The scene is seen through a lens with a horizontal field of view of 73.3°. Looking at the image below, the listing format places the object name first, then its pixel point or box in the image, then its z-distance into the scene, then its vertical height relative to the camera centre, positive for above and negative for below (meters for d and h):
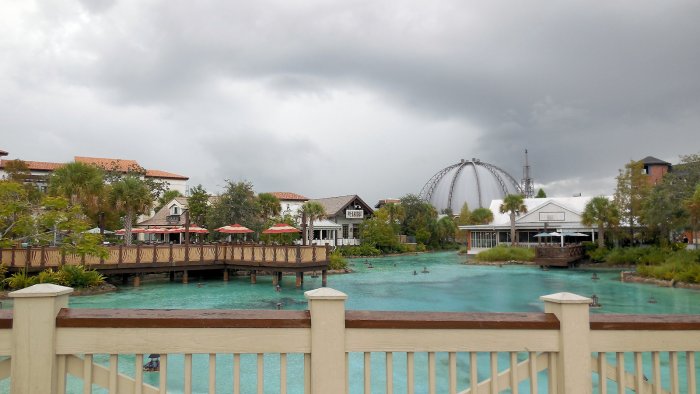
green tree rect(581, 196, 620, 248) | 34.47 +0.88
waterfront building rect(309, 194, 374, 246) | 50.28 +1.38
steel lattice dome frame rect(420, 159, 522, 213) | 84.31 +7.64
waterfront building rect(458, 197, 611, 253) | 41.41 +0.05
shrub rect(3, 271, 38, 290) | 18.08 -1.90
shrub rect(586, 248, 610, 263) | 34.06 -2.01
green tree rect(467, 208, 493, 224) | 49.41 +1.24
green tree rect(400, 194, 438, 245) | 54.88 +0.95
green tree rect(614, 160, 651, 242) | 34.09 +2.63
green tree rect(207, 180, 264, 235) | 34.34 +1.52
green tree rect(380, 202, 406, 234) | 53.44 +1.74
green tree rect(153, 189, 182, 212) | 56.81 +4.11
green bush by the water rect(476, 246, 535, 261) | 37.34 -2.14
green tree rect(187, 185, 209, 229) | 39.94 +2.13
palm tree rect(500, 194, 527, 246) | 42.12 +1.84
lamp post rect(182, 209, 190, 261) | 23.88 -1.06
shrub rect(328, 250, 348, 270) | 30.33 -2.23
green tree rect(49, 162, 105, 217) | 26.17 +2.59
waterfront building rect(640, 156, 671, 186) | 54.03 +6.83
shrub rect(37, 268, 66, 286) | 18.08 -1.79
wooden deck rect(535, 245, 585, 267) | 32.84 -2.03
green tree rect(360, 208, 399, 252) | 47.88 -0.58
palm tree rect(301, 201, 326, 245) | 39.53 +1.53
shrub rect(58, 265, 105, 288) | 19.48 -1.91
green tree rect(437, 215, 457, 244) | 56.99 -0.14
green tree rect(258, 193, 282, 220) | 42.13 +2.31
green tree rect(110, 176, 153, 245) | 27.36 +1.96
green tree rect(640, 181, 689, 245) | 28.44 +1.01
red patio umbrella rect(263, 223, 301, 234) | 25.81 +0.01
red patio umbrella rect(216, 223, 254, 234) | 27.28 +0.04
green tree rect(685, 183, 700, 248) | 23.83 +0.94
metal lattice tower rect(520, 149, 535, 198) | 86.93 +8.38
